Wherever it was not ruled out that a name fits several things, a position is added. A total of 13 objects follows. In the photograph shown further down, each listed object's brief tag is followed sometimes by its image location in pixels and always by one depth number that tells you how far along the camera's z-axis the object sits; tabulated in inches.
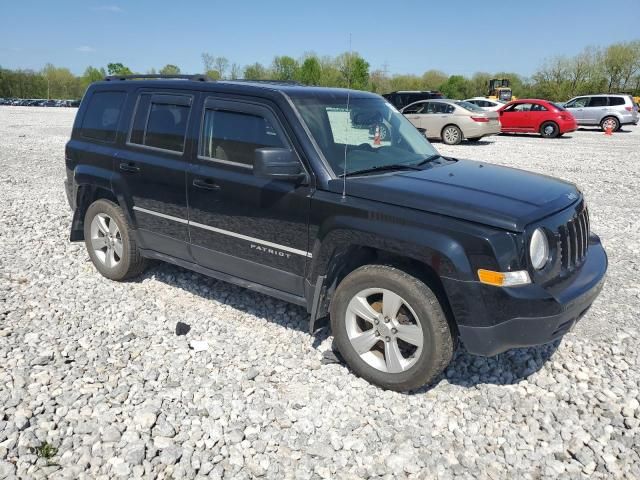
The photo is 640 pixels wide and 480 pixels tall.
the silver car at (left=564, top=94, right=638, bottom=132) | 952.3
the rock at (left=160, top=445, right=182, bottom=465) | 113.8
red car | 846.5
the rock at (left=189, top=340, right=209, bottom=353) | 161.5
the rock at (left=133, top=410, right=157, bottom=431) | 124.4
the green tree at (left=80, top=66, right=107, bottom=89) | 4337.6
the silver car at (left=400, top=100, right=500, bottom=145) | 713.6
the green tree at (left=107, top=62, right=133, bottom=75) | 4309.1
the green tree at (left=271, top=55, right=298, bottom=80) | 3073.3
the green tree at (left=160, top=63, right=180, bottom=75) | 2978.3
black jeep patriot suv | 121.7
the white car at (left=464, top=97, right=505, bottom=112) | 952.9
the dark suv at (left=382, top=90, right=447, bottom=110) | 826.2
